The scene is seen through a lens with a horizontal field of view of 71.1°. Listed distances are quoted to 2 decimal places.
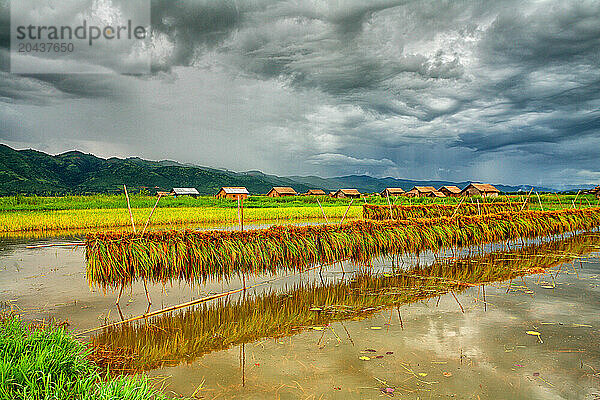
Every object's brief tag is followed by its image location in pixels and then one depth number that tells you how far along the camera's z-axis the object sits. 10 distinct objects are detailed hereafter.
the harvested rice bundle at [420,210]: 14.69
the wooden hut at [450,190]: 64.19
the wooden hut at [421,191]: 63.19
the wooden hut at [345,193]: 65.91
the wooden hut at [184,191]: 66.07
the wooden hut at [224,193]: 54.31
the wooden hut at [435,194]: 59.54
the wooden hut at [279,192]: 57.95
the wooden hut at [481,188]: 64.75
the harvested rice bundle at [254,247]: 6.21
